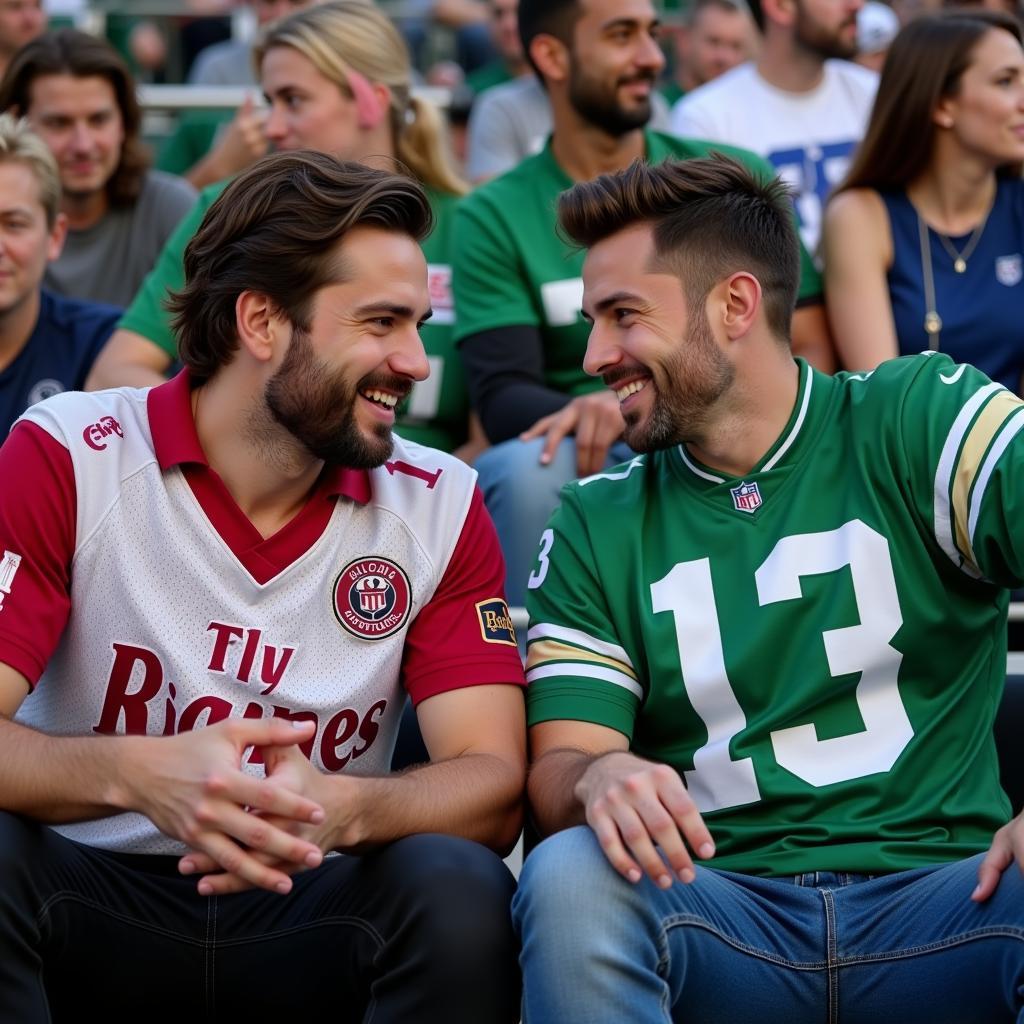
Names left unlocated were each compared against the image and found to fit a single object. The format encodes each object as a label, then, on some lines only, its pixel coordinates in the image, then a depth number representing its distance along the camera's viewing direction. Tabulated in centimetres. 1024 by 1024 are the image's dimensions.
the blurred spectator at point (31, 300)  375
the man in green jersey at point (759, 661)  213
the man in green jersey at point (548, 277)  338
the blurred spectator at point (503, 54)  689
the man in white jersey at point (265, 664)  217
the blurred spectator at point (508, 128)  532
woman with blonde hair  400
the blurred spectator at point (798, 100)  499
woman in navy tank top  376
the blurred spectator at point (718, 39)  674
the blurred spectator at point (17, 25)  553
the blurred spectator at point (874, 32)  665
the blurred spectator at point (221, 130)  482
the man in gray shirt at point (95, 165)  461
